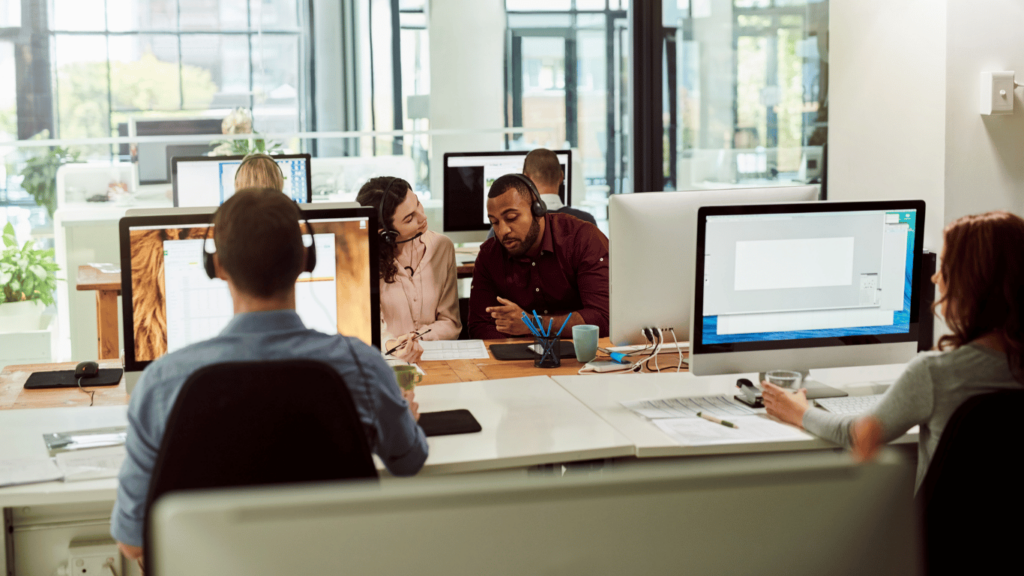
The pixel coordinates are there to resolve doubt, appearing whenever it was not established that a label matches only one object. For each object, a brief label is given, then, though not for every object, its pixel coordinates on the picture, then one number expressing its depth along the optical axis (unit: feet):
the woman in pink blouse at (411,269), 9.09
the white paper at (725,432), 5.54
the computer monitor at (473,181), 14.96
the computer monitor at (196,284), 5.91
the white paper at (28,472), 4.86
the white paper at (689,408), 6.07
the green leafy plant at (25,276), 14.96
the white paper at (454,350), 7.87
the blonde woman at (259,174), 10.64
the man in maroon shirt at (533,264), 9.20
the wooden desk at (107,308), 12.44
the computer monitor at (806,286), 6.41
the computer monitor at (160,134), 16.26
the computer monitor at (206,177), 13.32
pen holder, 7.48
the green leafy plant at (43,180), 19.04
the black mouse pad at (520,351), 7.77
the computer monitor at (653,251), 7.32
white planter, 14.93
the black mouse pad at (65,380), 7.00
